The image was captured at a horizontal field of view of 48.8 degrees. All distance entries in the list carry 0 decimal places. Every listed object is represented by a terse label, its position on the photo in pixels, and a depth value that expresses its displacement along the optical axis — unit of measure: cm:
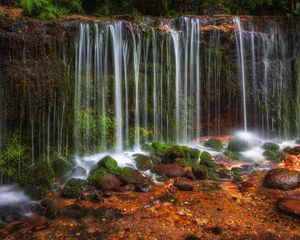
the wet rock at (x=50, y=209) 612
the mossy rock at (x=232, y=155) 970
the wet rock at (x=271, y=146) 1041
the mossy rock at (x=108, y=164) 796
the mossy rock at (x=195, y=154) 921
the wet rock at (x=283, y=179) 728
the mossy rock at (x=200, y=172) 801
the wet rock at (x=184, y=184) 732
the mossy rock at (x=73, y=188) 701
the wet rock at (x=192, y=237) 528
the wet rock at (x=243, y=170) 850
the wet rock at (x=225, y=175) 808
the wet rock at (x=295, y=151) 998
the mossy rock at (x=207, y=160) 879
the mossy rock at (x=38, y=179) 702
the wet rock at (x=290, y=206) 598
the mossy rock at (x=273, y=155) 955
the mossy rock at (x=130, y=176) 759
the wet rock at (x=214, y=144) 1059
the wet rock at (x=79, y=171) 830
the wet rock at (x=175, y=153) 898
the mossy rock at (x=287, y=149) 1020
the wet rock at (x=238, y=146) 1042
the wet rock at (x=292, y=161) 896
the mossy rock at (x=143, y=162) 855
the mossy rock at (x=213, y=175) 807
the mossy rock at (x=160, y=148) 941
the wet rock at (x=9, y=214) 605
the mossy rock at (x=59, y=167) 837
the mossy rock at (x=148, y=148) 973
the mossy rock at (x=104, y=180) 736
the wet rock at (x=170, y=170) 810
